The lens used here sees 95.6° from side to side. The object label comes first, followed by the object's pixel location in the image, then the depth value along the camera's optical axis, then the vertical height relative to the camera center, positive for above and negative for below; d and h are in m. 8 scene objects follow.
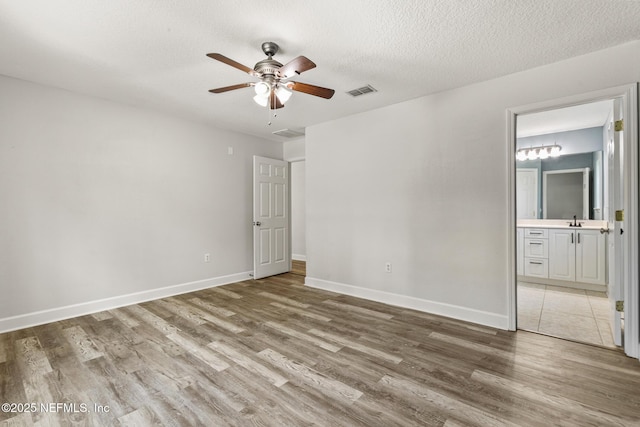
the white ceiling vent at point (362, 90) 3.22 +1.36
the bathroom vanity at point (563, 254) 4.33 -0.74
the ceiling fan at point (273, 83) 2.30 +1.06
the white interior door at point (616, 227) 2.47 -0.17
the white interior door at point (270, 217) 5.04 -0.14
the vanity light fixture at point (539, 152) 5.08 +1.00
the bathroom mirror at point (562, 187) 4.83 +0.35
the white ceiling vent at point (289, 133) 5.01 +1.37
